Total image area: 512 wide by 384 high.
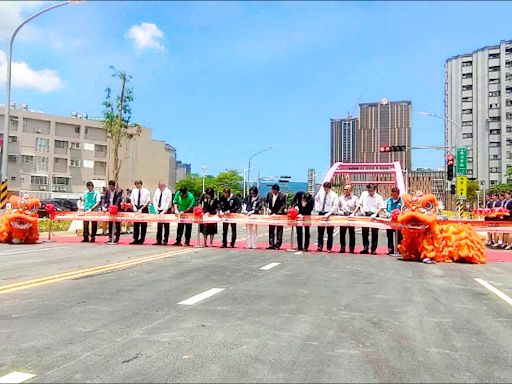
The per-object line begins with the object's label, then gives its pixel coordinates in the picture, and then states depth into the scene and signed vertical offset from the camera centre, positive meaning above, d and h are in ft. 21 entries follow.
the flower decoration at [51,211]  58.70 -0.92
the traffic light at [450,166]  105.29 +9.04
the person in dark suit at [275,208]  54.44 +0.03
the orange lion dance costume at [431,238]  44.37 -2.09
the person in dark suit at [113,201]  58.44 +0.35
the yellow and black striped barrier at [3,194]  71.31 +0.97
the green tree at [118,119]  128.26 +20.59
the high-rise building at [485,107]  353.51 +70.98
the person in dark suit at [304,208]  53.01 +0.09
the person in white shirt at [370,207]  51.03 +0.33
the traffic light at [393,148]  126.62 +14.65
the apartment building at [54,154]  256.73 +24.39
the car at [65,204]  162.53 -0.50
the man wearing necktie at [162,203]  56.49 +0.23
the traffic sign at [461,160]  114.87 +11.30
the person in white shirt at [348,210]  51.96 -0.01
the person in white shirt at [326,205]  52.11 +0.41
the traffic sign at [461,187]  114.52 +5.44
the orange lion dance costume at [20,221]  55.93 -2.04
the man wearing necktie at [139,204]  57.52 +0.09
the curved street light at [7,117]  70.90 +11.26
